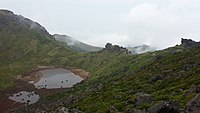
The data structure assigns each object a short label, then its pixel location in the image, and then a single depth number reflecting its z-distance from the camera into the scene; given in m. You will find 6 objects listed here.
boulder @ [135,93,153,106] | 27.35
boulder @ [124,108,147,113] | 22.79
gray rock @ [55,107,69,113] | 28.76
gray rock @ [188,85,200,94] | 27.71
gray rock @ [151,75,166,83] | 49.93
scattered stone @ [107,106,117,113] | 27.37
